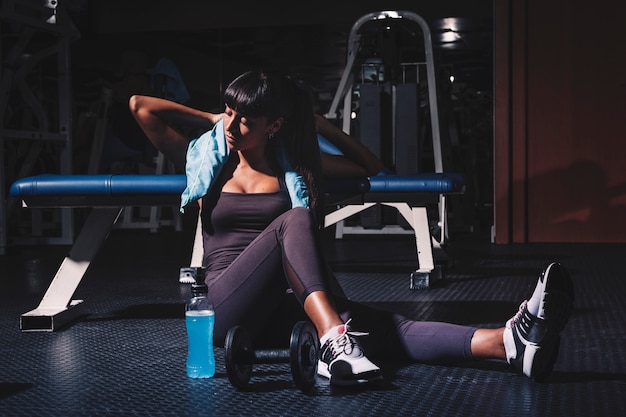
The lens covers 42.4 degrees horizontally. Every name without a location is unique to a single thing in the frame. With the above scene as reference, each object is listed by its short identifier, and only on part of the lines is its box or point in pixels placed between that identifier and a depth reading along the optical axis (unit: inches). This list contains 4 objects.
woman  64.5
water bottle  71.4
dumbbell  63.1
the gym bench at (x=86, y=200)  96.3
